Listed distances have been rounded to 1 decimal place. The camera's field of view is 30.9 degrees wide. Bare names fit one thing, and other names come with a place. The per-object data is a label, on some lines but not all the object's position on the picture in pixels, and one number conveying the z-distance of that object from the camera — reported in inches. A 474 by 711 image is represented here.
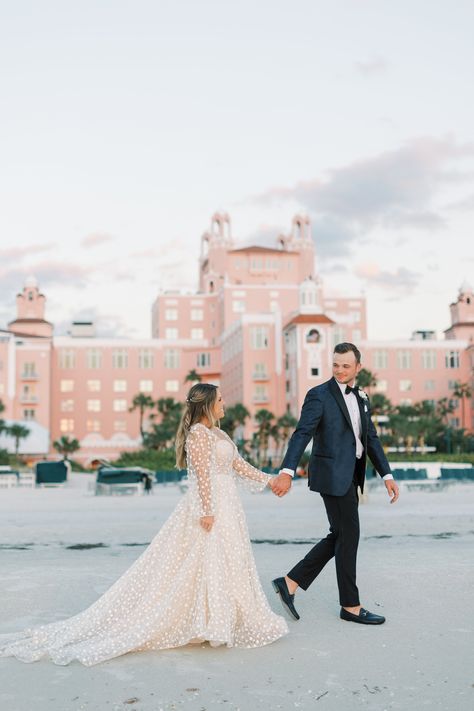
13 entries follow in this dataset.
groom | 233.1
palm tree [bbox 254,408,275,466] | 2886.3
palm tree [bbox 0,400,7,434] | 2931.1
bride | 200.4
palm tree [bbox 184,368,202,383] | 3421.8
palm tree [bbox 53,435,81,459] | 3171.8
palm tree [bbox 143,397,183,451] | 2957.7
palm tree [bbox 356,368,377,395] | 3213.6
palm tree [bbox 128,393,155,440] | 3329.2
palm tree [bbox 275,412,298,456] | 2792.8
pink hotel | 3152.1
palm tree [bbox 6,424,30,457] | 2965.1
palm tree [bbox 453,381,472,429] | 3462.1
